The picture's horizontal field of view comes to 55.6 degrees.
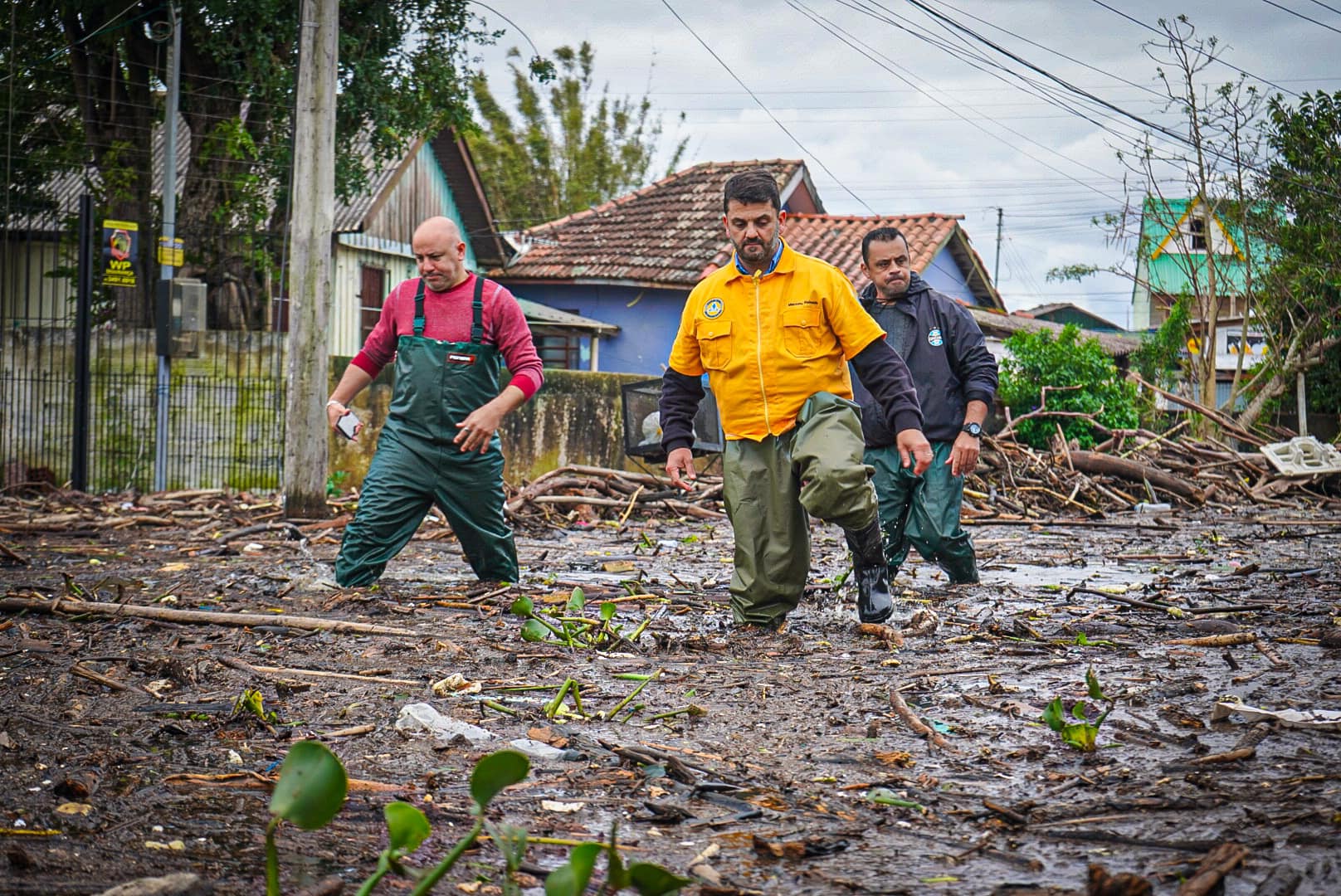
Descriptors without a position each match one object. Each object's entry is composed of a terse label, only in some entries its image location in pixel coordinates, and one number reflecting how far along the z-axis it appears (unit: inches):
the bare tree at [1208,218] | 1010.1
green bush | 671.8
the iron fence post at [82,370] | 532.1
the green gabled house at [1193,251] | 1038.4
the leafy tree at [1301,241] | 973.2
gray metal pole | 610.9
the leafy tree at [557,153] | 2060.8
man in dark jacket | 279.3
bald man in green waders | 270.1
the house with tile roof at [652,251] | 1112.2
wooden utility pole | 429.7
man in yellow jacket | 219.0
